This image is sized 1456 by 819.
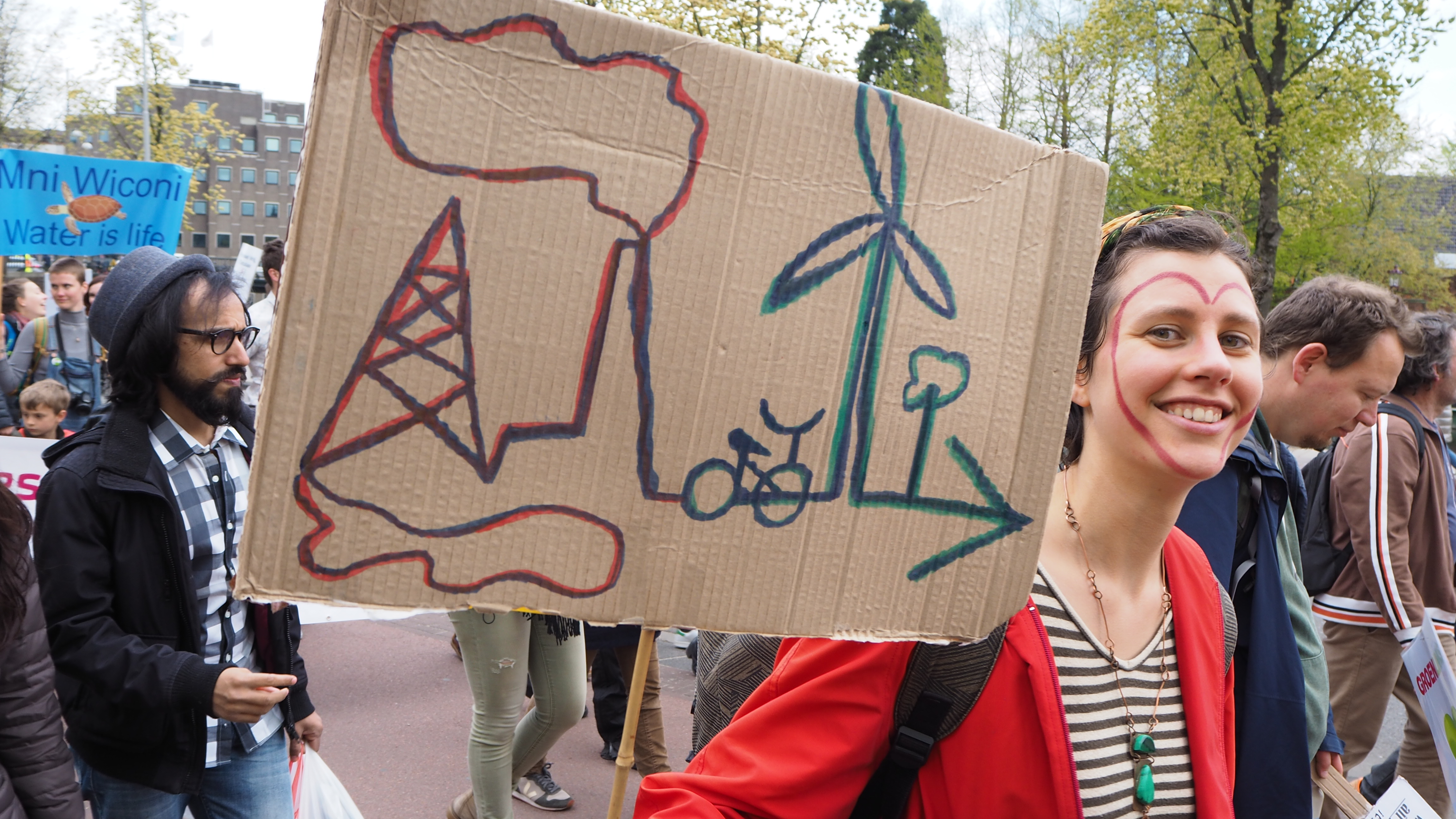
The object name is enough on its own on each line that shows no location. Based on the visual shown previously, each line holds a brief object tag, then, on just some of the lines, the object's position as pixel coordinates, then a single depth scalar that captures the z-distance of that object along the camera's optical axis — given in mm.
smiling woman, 1379
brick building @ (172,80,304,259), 77062
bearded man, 2381
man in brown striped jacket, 4020
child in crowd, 6066
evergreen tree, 28562
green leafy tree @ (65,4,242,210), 26297
